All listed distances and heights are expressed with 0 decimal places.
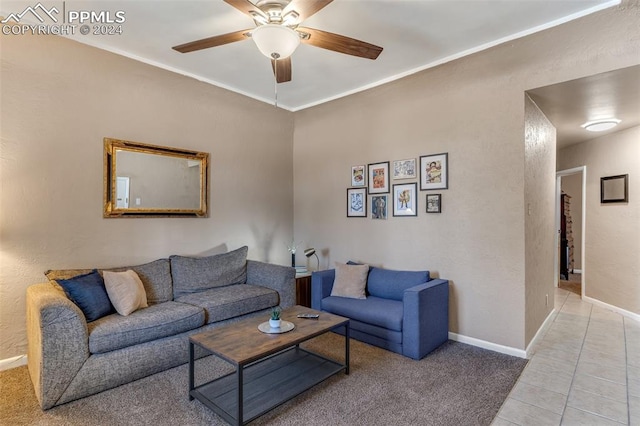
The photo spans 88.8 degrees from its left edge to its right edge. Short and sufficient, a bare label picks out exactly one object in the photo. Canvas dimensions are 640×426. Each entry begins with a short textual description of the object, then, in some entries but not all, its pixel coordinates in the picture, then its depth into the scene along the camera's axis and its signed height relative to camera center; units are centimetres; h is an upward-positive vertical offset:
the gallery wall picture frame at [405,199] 369 +20
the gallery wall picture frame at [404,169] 370 +55
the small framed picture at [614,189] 434 +40
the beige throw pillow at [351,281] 361 -73
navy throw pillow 251 -63
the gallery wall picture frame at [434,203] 348 +15
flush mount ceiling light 382 +113
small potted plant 237 -76
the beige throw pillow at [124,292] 271 -65
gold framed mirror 324 +38
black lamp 435 -48
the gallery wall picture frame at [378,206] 396 +12
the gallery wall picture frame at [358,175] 418 +53
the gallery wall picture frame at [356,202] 416 +19
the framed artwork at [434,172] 344 +49
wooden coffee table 201 -120
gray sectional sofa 215 -85
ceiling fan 199 +124
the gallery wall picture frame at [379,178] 394 +48
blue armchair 291 -91
